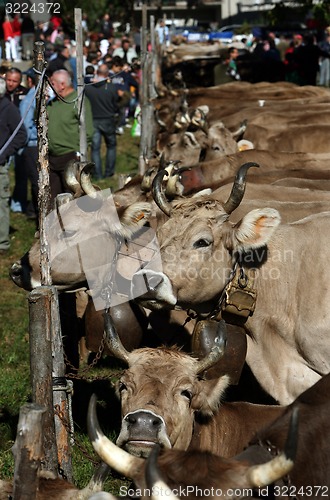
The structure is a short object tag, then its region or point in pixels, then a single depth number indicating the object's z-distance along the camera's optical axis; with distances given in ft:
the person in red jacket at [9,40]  125.20
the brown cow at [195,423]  18.65
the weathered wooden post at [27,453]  20.92
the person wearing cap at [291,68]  138.08
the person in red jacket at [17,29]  131.44
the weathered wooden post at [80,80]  53.88
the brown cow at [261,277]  33.45
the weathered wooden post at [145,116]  86.77
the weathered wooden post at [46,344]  25.67
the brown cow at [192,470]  17.44
